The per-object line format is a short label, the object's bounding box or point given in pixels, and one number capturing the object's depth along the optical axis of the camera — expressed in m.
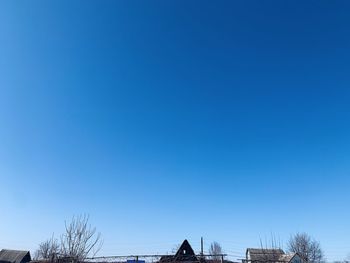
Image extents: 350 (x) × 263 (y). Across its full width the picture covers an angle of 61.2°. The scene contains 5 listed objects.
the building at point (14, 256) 60.57
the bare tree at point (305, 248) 56.53
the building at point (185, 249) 35.02
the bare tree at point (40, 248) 52.25
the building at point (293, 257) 41.70
